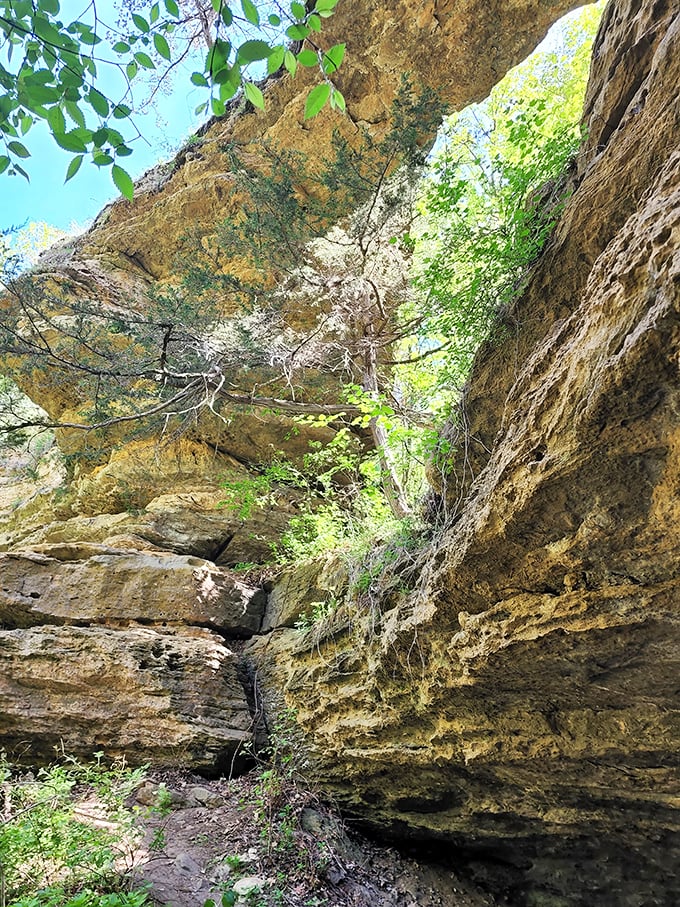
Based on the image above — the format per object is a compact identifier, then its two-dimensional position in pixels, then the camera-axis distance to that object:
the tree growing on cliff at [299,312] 6.24
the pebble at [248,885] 3.46
